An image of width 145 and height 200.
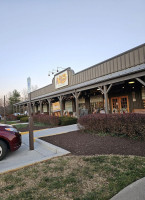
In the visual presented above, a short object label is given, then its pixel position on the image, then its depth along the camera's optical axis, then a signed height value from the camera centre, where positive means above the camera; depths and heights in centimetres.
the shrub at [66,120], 1056 -107
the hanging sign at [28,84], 509 +96
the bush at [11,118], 2184 -145
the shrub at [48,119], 1072 -102
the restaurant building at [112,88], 1046 +169
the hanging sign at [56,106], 1836 +24
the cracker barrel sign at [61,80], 1988 +438
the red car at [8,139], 397 -93
